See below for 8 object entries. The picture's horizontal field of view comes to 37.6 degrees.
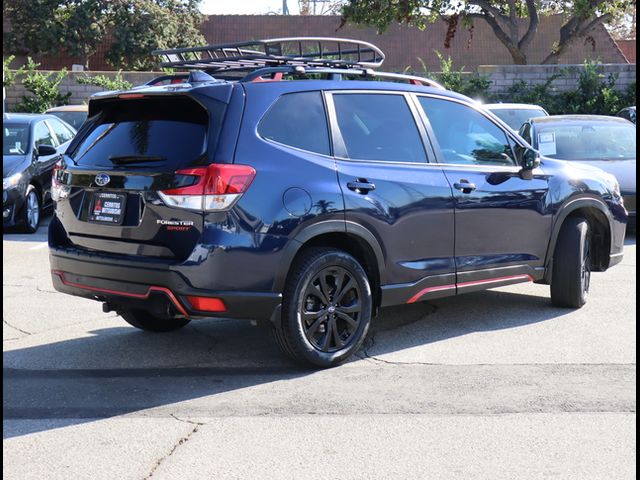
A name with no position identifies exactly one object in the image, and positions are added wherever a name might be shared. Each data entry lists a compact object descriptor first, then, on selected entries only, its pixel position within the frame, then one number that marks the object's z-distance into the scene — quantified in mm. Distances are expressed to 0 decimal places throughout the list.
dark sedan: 12547
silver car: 12109
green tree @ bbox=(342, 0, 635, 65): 29391
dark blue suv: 5492
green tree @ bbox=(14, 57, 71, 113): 24516
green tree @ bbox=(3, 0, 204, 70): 39500
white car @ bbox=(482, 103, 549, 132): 17406
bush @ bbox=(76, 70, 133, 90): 24578
